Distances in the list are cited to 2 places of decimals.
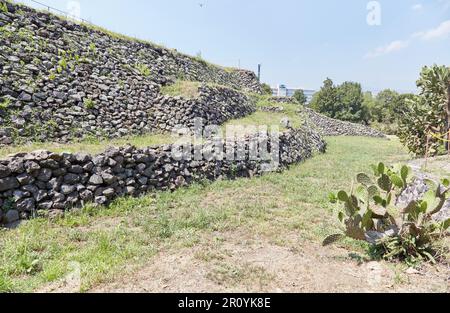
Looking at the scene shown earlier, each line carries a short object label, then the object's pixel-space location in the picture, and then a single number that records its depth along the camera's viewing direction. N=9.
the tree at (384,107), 41.24
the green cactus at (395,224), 4.15
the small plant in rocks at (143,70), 12.97
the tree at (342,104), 41.72
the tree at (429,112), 11.03
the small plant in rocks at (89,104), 9.70
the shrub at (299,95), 52.03
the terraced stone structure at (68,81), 8.39
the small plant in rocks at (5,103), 7.92
